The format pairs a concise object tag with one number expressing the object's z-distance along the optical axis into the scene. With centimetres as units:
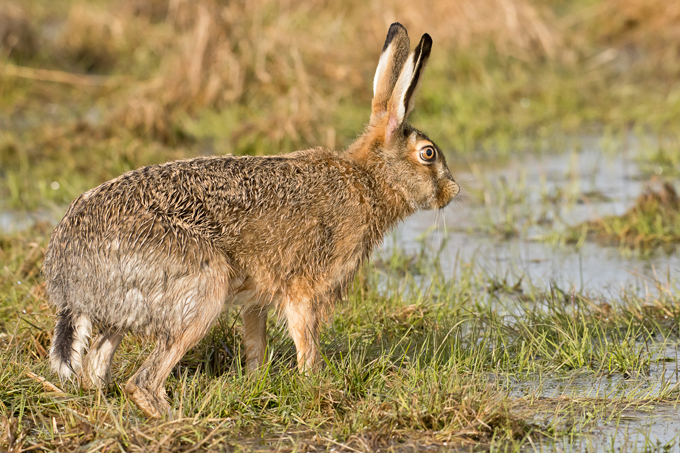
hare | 804
